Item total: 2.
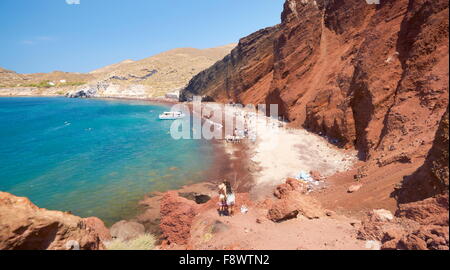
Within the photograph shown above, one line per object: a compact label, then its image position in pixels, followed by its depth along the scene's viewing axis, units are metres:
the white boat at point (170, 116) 44.97
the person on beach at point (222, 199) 9.35
